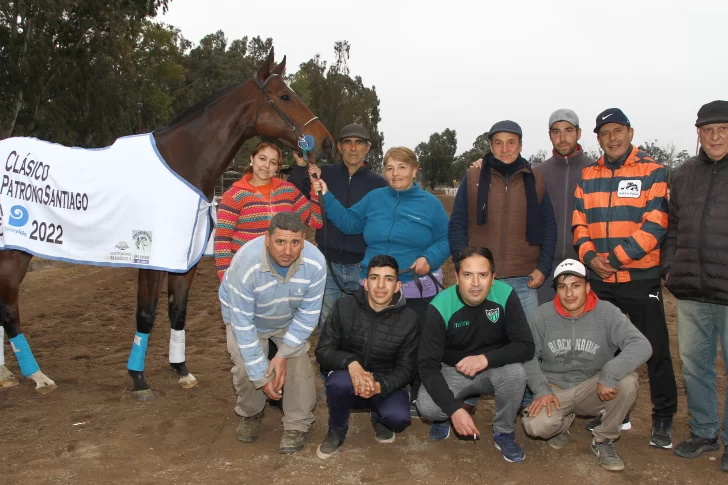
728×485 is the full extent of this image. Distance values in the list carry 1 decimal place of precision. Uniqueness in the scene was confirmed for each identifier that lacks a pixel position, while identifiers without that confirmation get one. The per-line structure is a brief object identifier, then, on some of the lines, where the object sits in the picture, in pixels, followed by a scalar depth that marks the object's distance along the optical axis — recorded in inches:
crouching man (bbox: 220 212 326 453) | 132.0
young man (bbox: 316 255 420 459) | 131.0
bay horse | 170.6
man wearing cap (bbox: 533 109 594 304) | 158.1
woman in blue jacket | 150.1
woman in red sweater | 155.7
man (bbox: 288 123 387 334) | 166.1
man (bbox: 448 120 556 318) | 146.9
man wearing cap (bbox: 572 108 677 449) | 137.1
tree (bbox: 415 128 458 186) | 2412.6
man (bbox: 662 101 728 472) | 125.8
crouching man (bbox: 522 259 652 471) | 127.0
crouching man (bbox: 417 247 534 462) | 129.6
